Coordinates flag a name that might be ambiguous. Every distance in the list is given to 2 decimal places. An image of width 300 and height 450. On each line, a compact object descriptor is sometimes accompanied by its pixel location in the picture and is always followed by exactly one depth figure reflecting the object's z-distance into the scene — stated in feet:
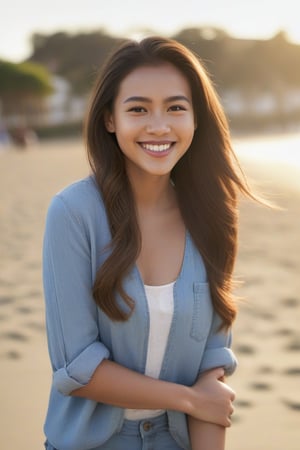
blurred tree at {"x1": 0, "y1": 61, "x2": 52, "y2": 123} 216.95
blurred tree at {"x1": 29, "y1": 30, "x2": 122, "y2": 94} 296.30
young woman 5.66
